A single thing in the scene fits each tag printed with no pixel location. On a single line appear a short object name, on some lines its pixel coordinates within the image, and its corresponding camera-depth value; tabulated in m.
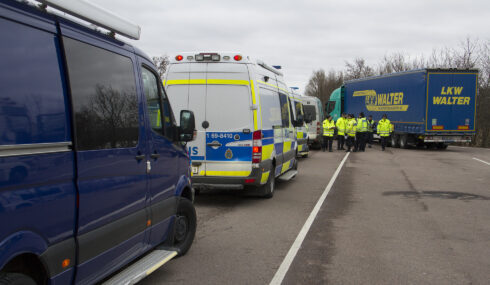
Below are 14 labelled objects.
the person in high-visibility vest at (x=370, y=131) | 24.43
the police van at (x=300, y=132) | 14.68
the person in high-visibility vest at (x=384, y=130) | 23.72
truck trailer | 22.55
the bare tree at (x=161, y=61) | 37.23
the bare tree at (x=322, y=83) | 89.75
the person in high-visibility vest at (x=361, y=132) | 22.14
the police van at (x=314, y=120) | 23.73
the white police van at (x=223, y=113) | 8.32
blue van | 2.66
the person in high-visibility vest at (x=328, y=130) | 22.28
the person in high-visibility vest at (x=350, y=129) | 22.20
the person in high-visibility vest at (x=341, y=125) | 22.83
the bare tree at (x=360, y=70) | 68.05
